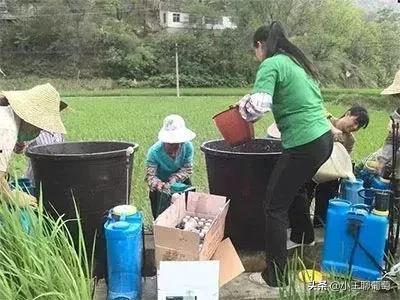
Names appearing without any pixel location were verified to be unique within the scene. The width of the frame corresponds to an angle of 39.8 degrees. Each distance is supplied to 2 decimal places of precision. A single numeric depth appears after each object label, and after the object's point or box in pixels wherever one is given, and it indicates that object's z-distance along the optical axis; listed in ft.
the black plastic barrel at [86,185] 9.49
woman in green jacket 8.94
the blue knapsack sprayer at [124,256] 8.53
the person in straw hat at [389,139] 10.17
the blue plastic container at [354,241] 9.46
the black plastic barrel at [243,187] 10.32
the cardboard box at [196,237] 8.49
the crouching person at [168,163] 11.17
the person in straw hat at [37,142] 10.58
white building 124.47
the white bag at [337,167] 11.26
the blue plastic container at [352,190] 10.87
